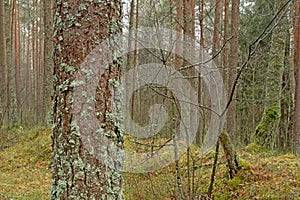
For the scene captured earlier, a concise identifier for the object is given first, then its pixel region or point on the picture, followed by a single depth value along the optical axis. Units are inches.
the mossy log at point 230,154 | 153.0
